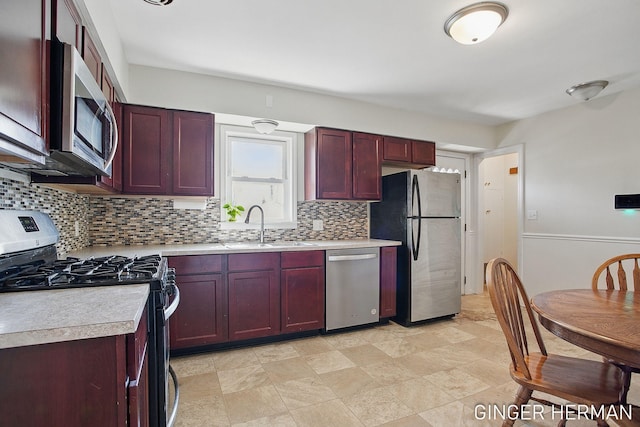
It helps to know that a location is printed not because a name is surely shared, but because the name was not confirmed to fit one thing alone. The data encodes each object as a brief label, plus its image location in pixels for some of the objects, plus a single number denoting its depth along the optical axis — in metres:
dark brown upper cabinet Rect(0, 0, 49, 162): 0.87
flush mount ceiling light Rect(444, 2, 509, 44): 1.98
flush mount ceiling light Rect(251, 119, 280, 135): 2.94
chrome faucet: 3.22
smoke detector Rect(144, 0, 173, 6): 1.91
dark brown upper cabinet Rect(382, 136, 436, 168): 3.76
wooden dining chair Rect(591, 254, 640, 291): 1.94
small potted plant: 3.22
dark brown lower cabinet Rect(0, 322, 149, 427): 0.83
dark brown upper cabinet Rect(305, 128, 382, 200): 3.39
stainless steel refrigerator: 3.43
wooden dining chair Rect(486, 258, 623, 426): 1.33
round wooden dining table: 1.12
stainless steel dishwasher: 3.11
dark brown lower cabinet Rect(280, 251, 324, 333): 2.93
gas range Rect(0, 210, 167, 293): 1.30
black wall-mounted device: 3.19
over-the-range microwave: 1.17
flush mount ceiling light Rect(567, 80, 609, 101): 3.09
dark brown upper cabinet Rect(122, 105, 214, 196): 2.63
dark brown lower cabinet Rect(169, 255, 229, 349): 2.57
